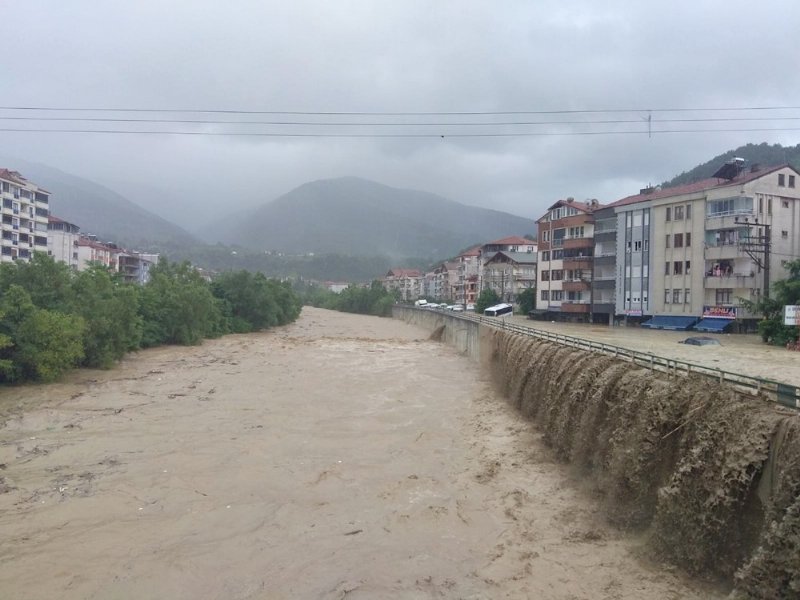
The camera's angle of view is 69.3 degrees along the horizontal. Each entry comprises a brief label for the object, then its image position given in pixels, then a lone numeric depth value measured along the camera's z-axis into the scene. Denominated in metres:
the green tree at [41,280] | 33.53
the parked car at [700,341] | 31.59
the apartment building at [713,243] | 43.72
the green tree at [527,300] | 72.38
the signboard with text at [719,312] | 43.81
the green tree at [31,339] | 28.38
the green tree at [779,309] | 34.47
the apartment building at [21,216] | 68.50
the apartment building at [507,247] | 106.62
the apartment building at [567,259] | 60.25
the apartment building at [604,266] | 57.09
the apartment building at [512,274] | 93.06
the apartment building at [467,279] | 115.19
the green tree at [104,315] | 34.62
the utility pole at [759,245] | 42.66
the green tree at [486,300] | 84.06
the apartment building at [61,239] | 86.06
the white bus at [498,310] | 69.36
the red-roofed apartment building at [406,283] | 166.38
